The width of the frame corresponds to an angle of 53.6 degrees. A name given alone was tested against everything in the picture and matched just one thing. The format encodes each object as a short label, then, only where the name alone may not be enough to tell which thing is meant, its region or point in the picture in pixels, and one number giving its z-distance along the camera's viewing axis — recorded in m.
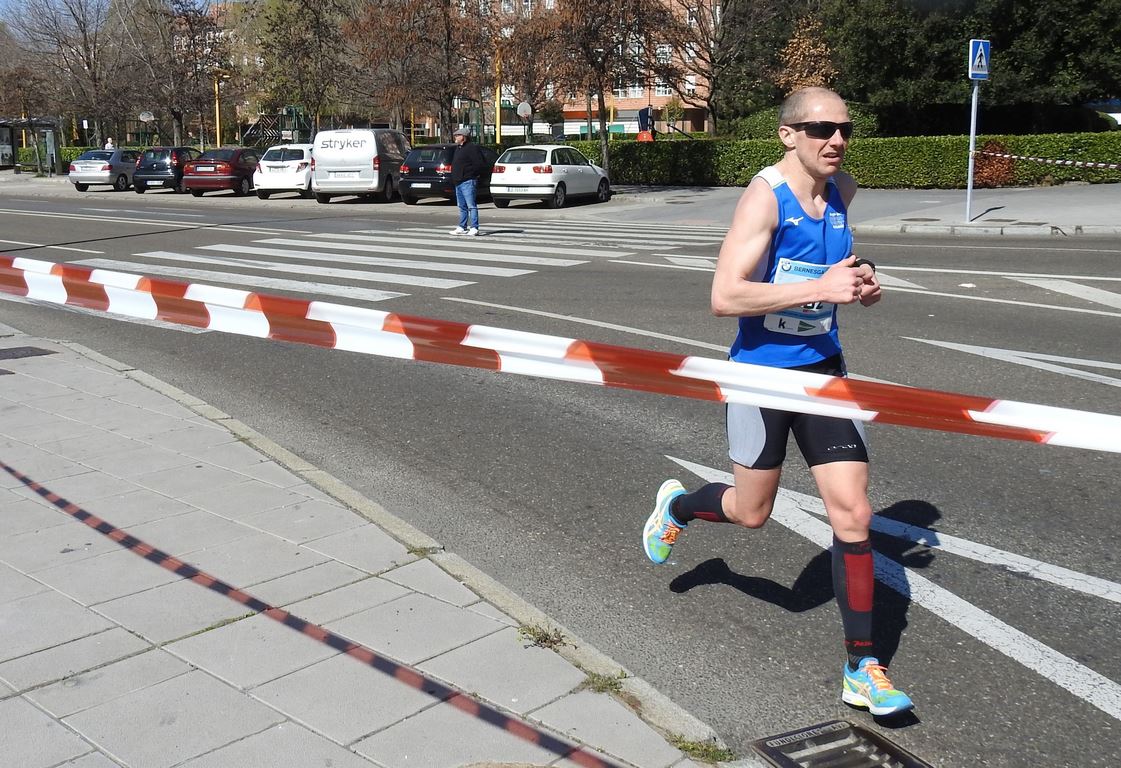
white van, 28.98
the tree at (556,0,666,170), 29.12
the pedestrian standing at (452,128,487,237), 18.80
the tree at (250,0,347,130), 39.84
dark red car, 33.53
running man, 3.32
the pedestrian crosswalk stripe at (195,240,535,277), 13.84
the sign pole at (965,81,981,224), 18.91
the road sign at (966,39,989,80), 18.48
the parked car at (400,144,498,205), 27.88
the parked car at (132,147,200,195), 35.84
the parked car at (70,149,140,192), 38.66
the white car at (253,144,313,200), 31.38
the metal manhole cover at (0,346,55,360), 8.64
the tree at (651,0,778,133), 41.44
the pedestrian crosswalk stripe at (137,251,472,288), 12.66
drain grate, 3.09
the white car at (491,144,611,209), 26.75
